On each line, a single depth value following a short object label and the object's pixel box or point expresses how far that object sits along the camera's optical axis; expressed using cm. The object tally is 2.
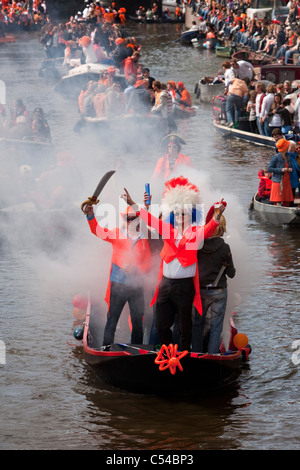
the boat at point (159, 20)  6041
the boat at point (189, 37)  4641
